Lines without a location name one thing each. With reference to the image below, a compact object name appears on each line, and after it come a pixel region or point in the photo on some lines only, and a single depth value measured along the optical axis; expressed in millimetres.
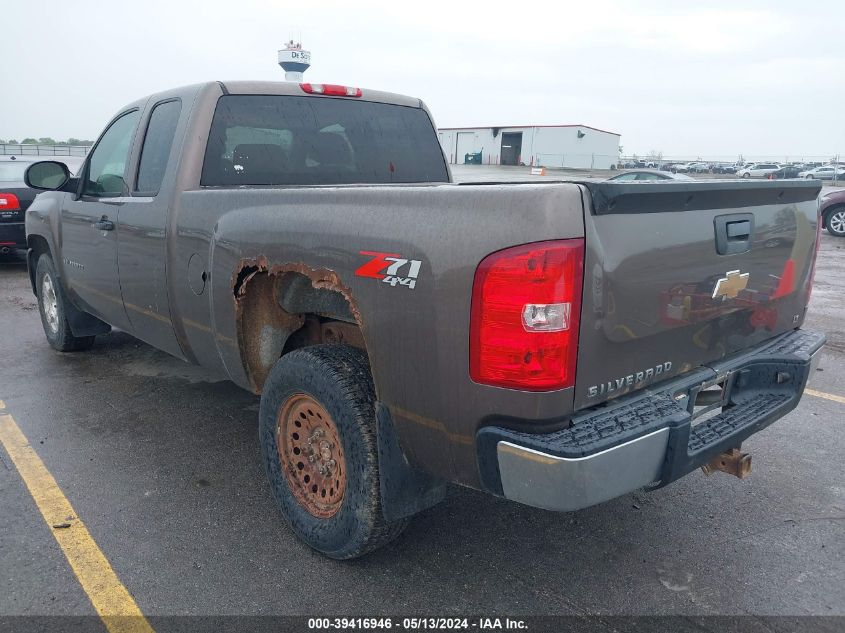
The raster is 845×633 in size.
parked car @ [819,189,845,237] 15367
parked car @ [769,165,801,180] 44688
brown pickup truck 1981
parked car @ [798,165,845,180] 47500
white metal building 44469
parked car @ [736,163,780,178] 53769
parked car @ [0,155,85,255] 9211
